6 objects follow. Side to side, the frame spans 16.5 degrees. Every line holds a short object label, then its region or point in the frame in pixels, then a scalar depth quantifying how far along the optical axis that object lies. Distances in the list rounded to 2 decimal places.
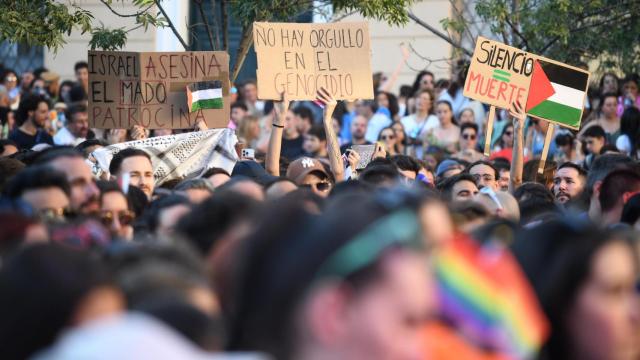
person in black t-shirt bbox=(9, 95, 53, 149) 21.12
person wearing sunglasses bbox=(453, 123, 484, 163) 23.27
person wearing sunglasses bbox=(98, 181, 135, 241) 9.71
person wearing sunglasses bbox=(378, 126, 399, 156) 22.60
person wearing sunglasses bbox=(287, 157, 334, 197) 14.18
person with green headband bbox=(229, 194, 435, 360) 3.61
